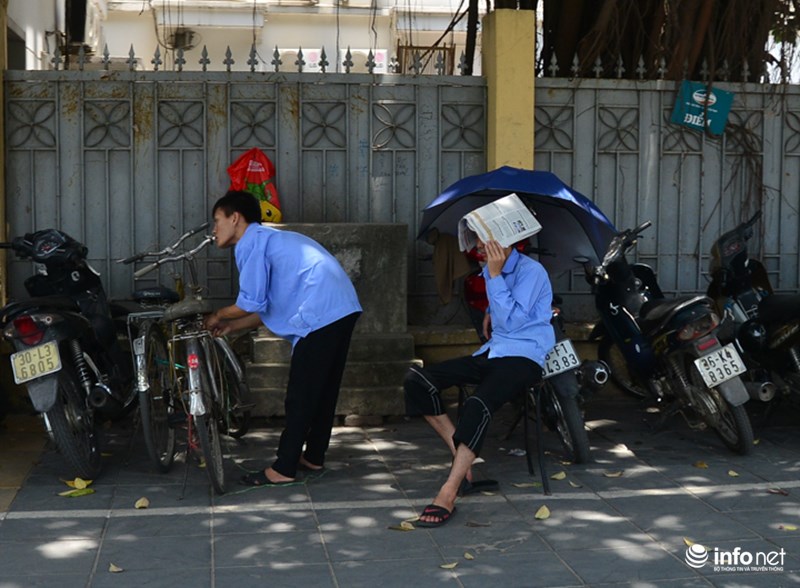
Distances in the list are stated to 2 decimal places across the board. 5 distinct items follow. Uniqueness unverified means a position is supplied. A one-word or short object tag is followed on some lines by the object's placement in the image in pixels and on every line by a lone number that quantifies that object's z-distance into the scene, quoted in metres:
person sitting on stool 5.34
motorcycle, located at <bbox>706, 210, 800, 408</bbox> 6.56
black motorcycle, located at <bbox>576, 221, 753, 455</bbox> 6.07
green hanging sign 8.08
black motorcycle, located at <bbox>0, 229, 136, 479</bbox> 5.46
